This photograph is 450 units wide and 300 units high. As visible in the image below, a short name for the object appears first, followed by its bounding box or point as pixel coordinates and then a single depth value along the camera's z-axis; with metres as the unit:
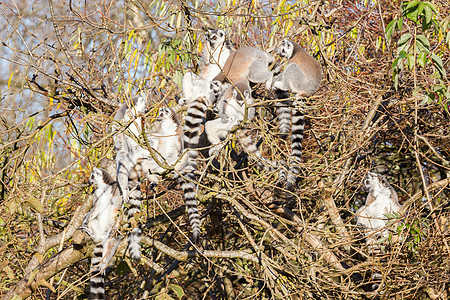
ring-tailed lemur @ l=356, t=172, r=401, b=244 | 10.86
